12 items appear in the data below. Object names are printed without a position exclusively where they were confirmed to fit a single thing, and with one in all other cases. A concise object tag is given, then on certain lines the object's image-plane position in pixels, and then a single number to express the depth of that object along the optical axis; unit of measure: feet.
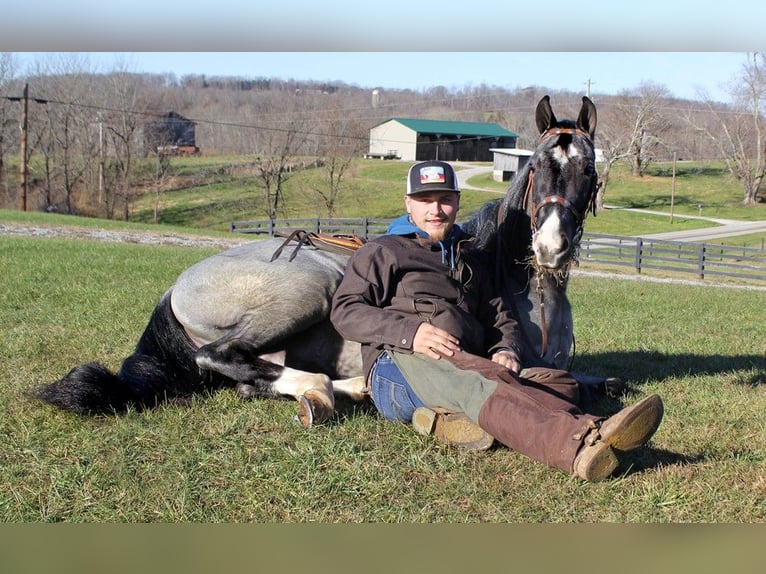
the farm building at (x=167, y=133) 153.58
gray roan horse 14.12
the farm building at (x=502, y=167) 123.32
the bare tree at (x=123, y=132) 142.00
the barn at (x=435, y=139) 187.11
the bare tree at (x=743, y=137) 167.22
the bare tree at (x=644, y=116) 135.23
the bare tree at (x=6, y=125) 128.06
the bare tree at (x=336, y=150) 135.15
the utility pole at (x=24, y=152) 109.70
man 11.56
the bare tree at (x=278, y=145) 134.10
